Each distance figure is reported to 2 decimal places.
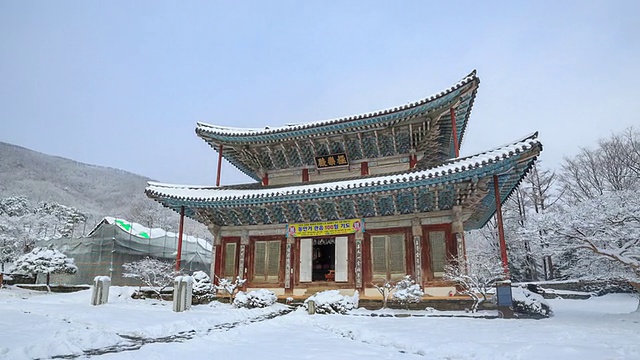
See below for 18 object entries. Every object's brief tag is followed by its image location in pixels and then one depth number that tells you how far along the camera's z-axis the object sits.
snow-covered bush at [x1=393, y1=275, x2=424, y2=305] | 12.14
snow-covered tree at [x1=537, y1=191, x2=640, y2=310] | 9.93
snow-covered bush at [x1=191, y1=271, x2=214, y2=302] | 14.31
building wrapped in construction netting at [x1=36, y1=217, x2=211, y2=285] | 21.97
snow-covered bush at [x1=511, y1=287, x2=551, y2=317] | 10.51
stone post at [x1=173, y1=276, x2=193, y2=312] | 11.37
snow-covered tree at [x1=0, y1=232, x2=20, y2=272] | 23.14
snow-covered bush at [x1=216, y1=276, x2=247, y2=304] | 14.59
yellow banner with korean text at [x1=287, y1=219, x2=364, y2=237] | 14.38
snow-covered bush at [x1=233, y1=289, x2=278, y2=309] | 12.97
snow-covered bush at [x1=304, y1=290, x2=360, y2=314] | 11.62
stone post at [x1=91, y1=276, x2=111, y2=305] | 12.34
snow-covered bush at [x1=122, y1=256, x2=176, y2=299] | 15.57
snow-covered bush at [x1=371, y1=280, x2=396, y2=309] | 12.49
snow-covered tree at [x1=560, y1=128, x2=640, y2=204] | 25.84
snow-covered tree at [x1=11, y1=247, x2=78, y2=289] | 20.16
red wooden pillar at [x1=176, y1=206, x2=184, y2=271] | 14.63
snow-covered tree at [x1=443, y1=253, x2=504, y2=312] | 10.74
